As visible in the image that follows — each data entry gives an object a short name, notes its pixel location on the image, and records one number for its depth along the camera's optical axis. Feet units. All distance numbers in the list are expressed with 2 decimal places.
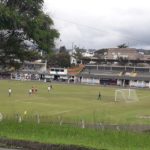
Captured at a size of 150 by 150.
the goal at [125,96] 244.63
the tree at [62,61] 630.29
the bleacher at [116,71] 520.10
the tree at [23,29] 51.62
